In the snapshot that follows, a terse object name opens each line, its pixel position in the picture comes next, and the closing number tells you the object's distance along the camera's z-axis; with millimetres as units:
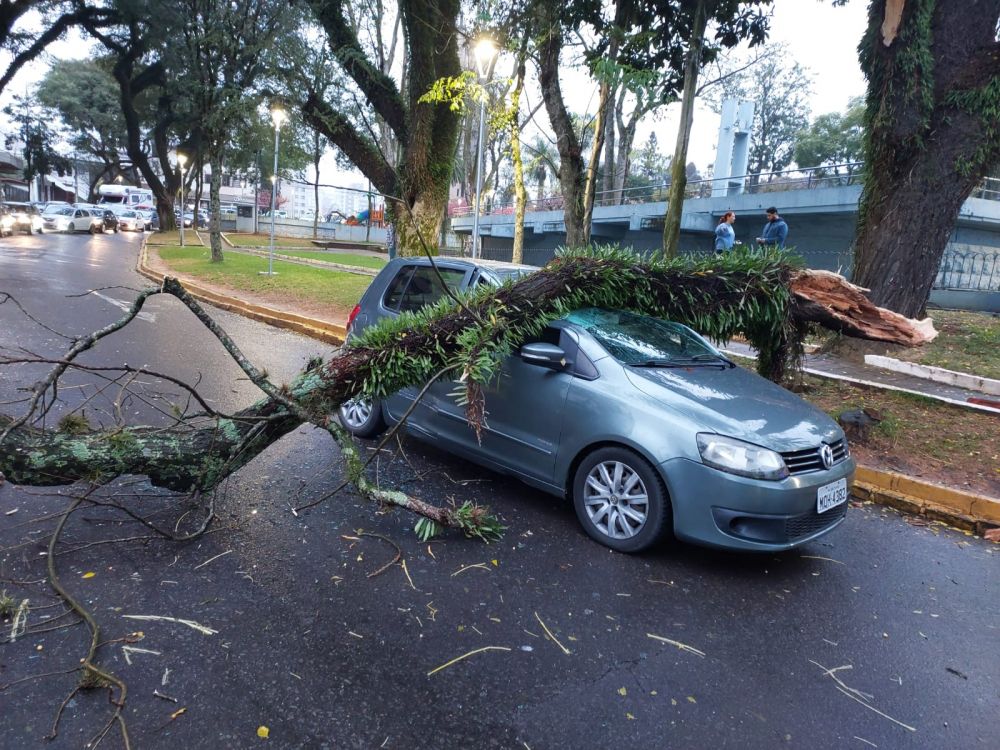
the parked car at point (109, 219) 42575
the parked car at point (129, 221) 46325
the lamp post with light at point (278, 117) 14727
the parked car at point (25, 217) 30819
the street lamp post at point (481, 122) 11267
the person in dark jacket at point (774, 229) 12211
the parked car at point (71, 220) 36688
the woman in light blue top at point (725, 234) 13457
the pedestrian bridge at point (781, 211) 20844
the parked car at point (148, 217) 50203
